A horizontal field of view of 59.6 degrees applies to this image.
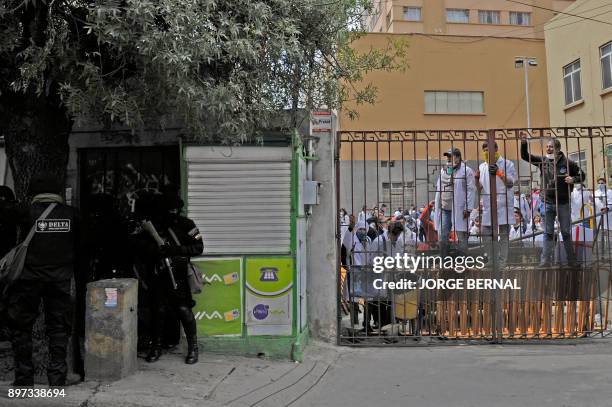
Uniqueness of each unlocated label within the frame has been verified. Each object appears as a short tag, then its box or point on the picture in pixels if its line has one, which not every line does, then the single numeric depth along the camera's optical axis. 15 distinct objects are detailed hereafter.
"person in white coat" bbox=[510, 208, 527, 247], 7.38
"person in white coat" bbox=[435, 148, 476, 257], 7.16
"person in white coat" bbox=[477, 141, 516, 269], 6.96
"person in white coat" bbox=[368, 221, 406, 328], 6.91
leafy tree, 4.17
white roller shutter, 6.03
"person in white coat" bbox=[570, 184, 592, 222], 8.83
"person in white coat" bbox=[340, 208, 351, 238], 8.70
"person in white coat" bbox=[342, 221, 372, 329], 6.90
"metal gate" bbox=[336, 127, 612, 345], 6.89
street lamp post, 29.60
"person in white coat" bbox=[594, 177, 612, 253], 7.16
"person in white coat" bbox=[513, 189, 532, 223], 9.40
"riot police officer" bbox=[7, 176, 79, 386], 4.55
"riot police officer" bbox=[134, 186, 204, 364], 5.41
